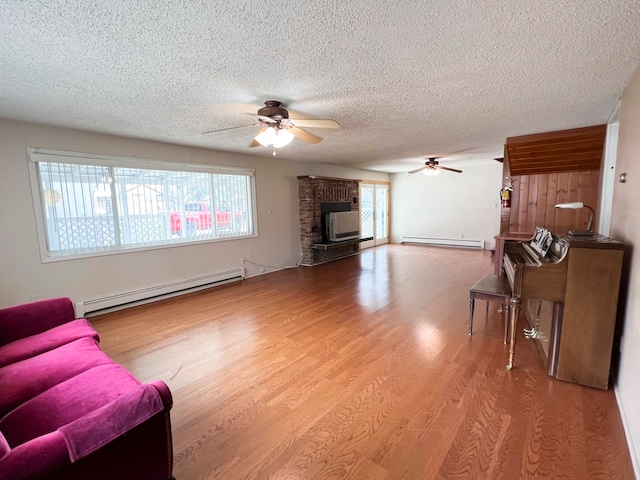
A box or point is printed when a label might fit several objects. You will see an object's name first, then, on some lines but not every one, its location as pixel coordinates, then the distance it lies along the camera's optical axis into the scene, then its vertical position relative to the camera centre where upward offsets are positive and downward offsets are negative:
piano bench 2.81 -0.81
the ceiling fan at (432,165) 6.07 +0.79
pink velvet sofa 1.06 -0.88
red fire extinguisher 4.70 +0.12
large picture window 3.44 +0.11
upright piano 2.07 -0.67
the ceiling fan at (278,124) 2.57 +0.71
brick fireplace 6.36 -0.05
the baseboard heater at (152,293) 3.75 -1.14
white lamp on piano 2.36 -0.22
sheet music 2.66 -0.35
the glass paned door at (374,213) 8.56 -0.18
